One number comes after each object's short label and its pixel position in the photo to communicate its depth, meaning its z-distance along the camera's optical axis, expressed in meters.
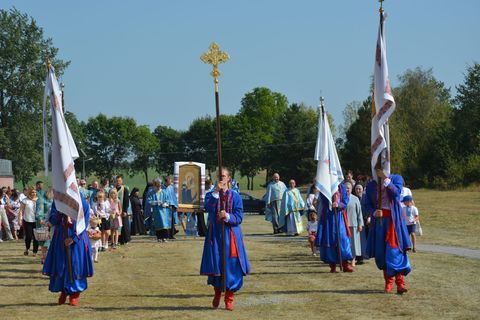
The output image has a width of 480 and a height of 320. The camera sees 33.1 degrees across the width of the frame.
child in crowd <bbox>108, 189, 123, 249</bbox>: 21.72
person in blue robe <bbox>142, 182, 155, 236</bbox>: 26.14
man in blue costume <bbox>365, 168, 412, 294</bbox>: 13.05
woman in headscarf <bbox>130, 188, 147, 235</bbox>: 27.36
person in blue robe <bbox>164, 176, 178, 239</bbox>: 25.92
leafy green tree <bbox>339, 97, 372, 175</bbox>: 71.50
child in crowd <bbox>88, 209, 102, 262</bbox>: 17.75
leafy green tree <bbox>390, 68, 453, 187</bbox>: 68.19
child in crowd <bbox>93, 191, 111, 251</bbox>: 20.86
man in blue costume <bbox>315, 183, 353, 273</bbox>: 16.50
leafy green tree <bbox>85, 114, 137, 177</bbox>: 107.56
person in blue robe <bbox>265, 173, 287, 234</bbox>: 28.91
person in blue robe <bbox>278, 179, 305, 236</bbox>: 27.72
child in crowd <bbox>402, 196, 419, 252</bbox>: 19.03
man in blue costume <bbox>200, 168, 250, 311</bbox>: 12.03
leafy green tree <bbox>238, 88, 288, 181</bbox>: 102.12
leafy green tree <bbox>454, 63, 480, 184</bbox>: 62.94
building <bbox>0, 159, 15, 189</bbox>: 47.75
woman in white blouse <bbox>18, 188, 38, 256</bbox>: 22.36
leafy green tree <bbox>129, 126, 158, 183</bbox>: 110.00
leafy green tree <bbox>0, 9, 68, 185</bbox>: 63.75
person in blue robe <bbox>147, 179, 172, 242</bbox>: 25.44
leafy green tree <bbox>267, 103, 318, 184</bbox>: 86.69
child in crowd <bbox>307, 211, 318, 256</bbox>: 19.48
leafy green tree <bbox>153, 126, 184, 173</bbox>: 114.69
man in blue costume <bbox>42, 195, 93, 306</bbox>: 12.59
